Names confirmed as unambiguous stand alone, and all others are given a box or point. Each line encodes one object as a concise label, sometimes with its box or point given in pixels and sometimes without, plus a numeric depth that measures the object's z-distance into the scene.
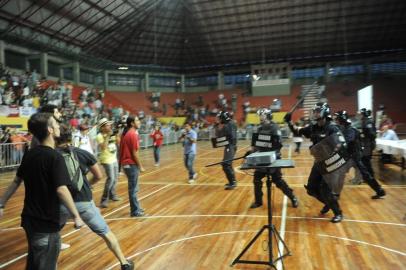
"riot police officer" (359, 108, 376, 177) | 8.74
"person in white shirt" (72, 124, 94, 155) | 7.85
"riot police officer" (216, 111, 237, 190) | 8.73
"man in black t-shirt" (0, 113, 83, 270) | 2.57
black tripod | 3.75
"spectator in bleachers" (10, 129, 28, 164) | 13.13
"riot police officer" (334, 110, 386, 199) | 7.27
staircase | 34.28
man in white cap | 7.38
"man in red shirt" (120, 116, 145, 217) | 6.27
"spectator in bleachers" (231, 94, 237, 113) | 38.44
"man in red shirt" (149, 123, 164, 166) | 14.18
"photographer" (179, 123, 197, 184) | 9.67
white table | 9.45
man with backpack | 3.47
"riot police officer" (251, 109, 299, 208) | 6.65
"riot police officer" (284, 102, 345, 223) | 5.75
